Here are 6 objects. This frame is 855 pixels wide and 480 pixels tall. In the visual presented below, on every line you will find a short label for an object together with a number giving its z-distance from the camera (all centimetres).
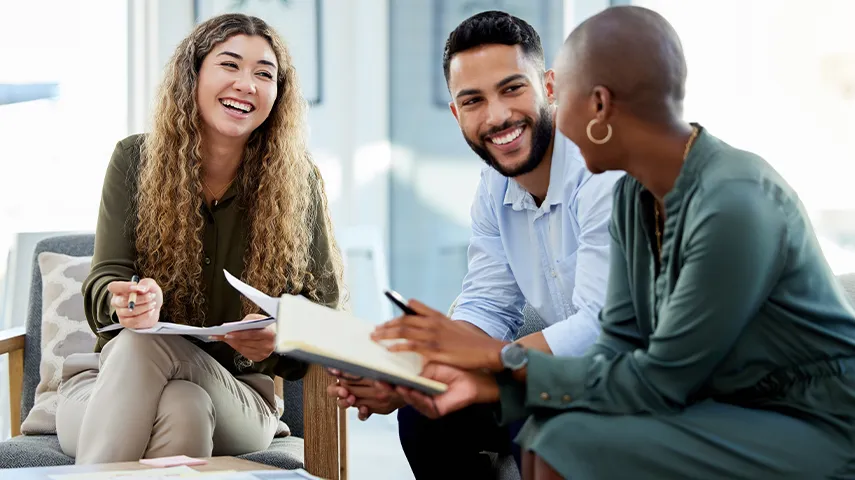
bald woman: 209
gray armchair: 269
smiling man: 265
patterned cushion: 303
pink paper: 243
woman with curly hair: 271
